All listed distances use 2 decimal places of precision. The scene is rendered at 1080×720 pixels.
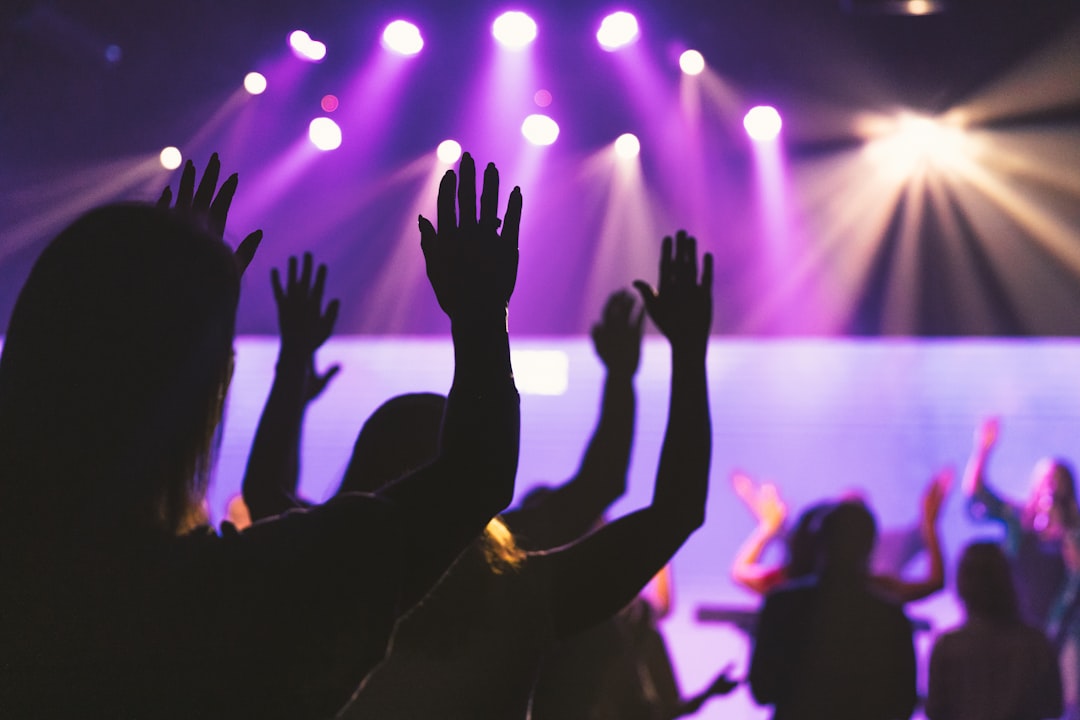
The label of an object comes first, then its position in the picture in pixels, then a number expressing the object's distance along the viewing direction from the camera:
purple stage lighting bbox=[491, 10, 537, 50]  4.50
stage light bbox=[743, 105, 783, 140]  4.60
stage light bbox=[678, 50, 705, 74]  4.50
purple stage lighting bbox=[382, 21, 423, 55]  4.55
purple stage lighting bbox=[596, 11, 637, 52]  4.38
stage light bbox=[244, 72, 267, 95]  4.79
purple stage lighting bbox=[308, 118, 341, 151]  4.92
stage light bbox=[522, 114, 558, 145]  4.80
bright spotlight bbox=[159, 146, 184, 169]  4.86
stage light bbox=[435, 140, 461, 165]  4.88
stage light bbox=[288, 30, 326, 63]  4.58
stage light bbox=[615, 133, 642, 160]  4.77
